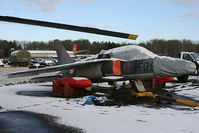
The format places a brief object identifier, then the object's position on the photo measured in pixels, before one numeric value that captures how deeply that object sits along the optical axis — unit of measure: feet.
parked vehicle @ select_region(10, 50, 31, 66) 139.13
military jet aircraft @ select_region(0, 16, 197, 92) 25.98
